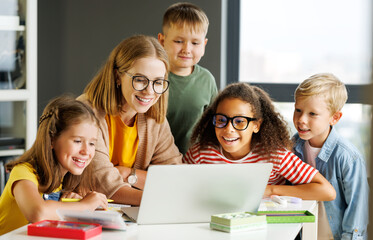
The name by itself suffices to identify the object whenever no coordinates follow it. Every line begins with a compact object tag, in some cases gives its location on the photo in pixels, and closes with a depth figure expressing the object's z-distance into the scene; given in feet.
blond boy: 8.55
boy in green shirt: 9.36
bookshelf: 11.36
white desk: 6.60
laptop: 6.77
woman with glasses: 8.16
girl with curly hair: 8.18
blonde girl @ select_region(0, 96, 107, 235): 7.58
